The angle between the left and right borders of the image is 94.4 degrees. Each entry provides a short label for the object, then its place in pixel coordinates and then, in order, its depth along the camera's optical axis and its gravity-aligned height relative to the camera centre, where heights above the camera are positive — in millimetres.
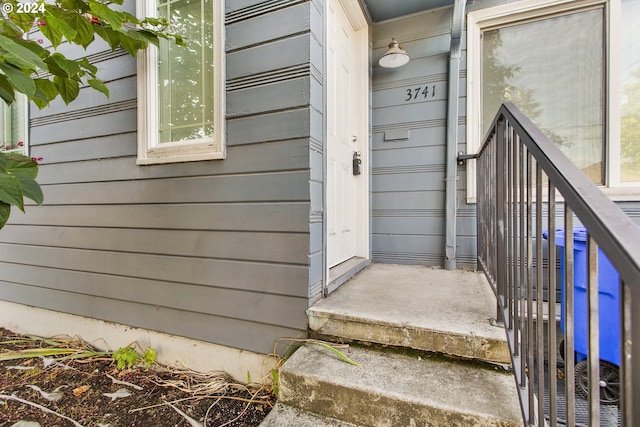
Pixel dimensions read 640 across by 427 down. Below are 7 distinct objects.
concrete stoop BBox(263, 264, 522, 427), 1075 -677
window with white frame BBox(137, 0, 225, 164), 1775 +804
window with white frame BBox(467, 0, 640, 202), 2057 +1013
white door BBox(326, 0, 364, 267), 2020 +582
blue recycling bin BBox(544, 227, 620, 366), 1452 -456
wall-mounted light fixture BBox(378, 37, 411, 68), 2275 +1204
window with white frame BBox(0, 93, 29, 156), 2590 +789
